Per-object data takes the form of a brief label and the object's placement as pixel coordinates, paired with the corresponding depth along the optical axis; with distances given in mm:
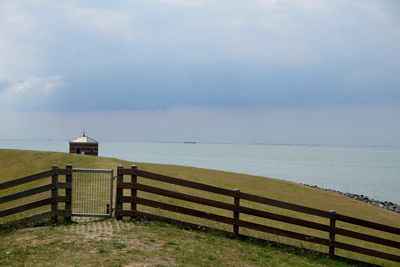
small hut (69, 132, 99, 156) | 54094
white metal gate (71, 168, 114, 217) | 14836
